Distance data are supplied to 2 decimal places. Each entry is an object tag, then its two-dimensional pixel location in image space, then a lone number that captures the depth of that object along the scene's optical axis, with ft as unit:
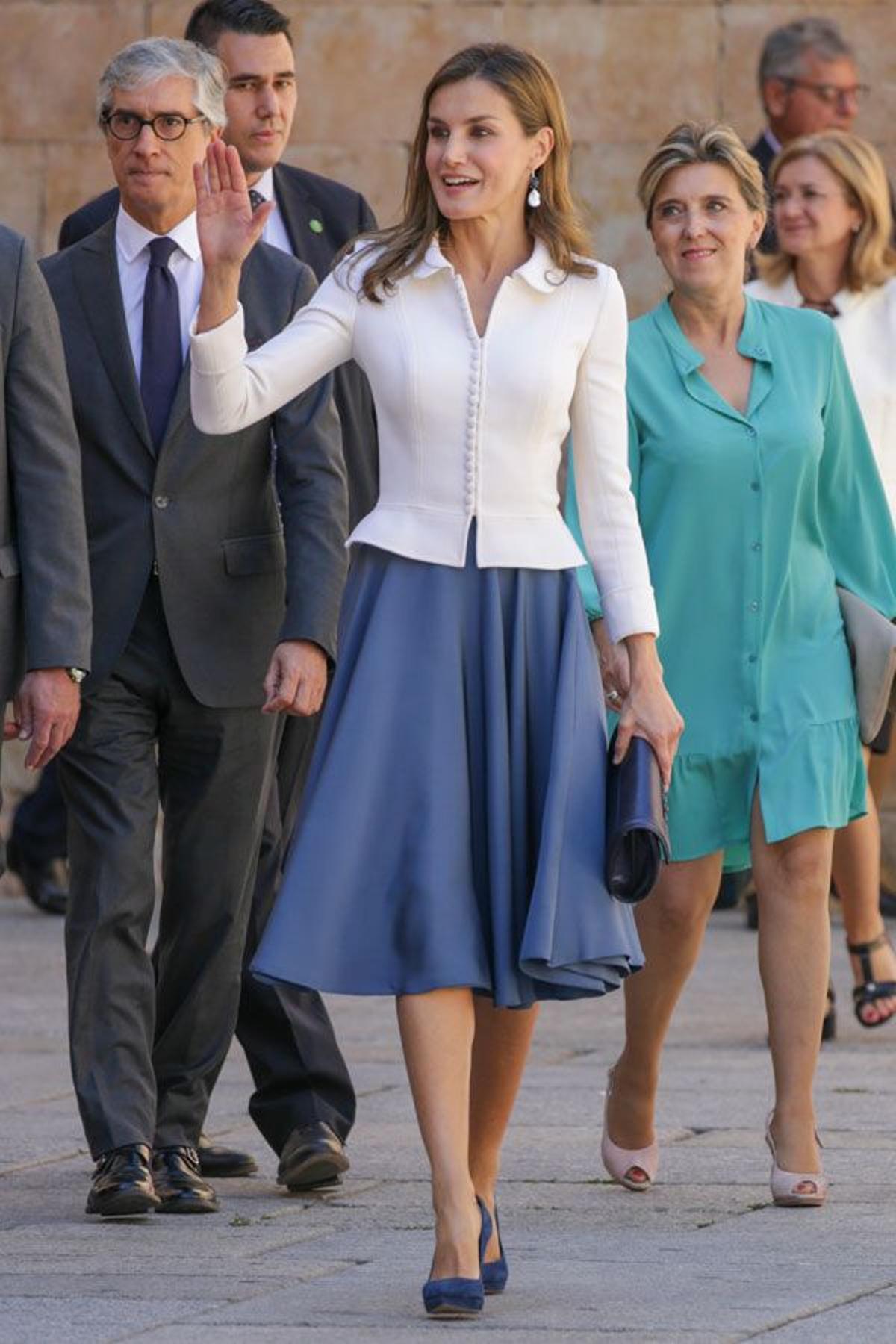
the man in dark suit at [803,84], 66.69
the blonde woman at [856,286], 52.13
